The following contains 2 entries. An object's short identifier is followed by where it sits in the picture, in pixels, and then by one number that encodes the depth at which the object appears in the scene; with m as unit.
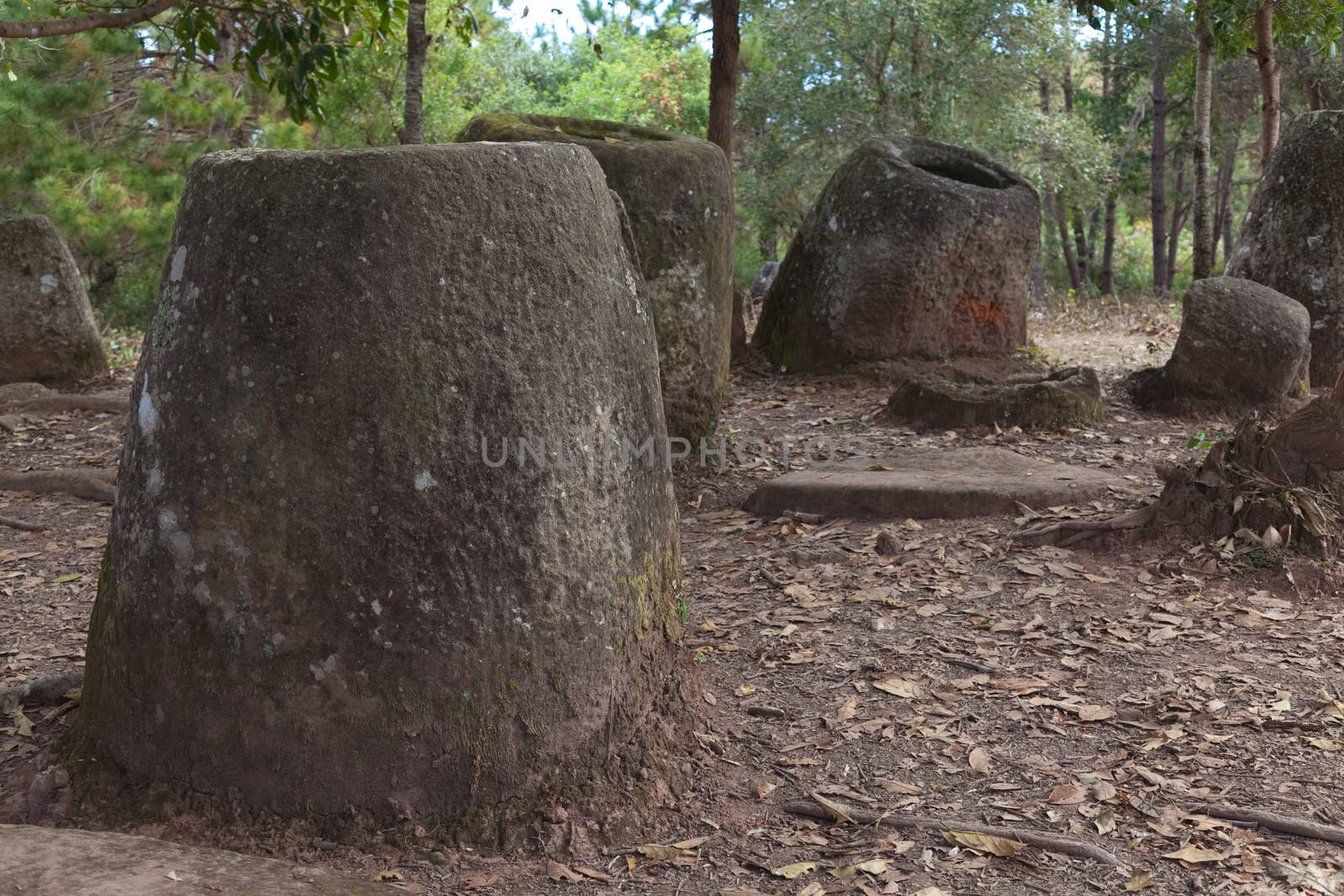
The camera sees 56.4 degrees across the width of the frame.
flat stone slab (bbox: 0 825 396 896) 2.19
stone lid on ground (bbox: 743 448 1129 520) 5.36
